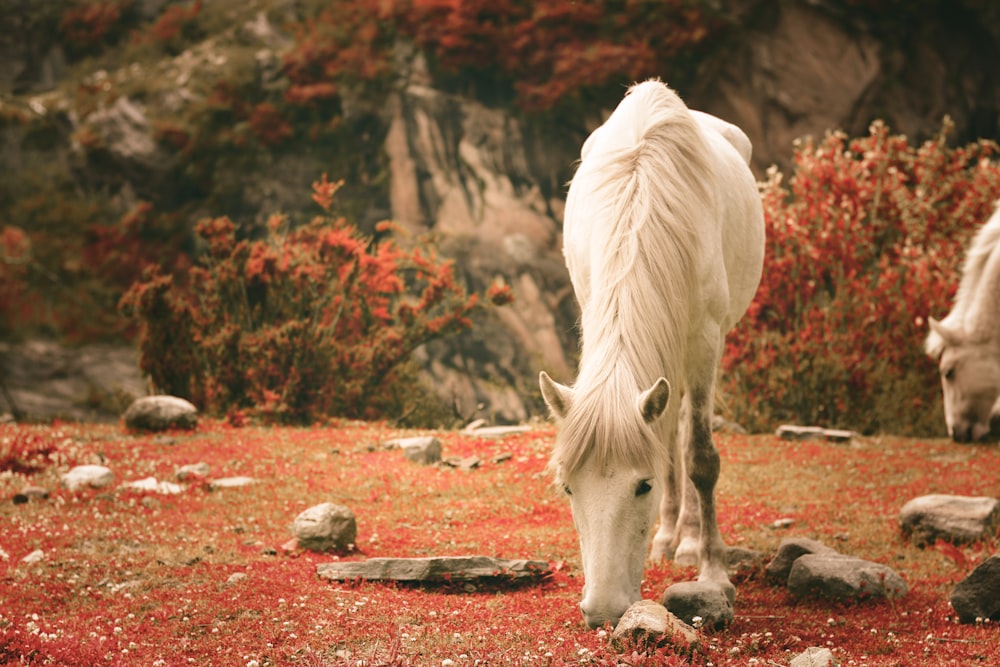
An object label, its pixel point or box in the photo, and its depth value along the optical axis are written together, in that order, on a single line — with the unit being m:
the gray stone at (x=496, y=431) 10.81
